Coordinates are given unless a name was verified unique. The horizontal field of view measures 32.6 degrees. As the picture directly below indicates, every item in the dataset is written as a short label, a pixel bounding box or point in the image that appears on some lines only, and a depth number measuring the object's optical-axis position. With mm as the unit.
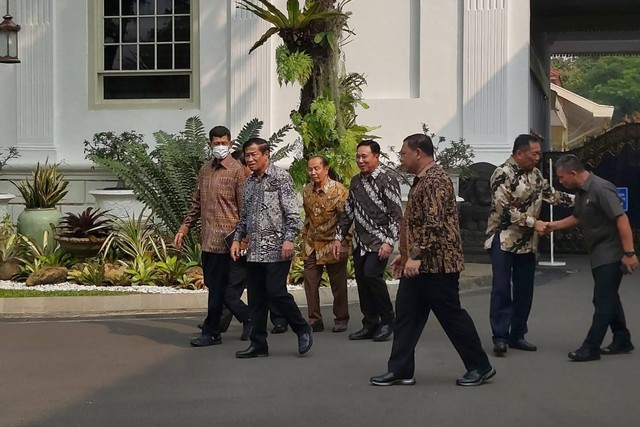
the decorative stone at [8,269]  14008
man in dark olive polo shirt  8844
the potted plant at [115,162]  14862
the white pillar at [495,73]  17234
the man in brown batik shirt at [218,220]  9750
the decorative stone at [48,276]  13445
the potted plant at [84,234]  14234
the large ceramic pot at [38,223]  15047
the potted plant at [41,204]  15078
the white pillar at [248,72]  18109
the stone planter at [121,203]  16344
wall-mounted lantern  16167
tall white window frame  18625
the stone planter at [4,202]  17312
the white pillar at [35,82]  18889
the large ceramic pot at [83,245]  14211
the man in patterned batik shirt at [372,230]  9984
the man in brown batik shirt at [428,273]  7809
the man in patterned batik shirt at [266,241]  9117
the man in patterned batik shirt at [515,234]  9328
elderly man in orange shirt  10453
